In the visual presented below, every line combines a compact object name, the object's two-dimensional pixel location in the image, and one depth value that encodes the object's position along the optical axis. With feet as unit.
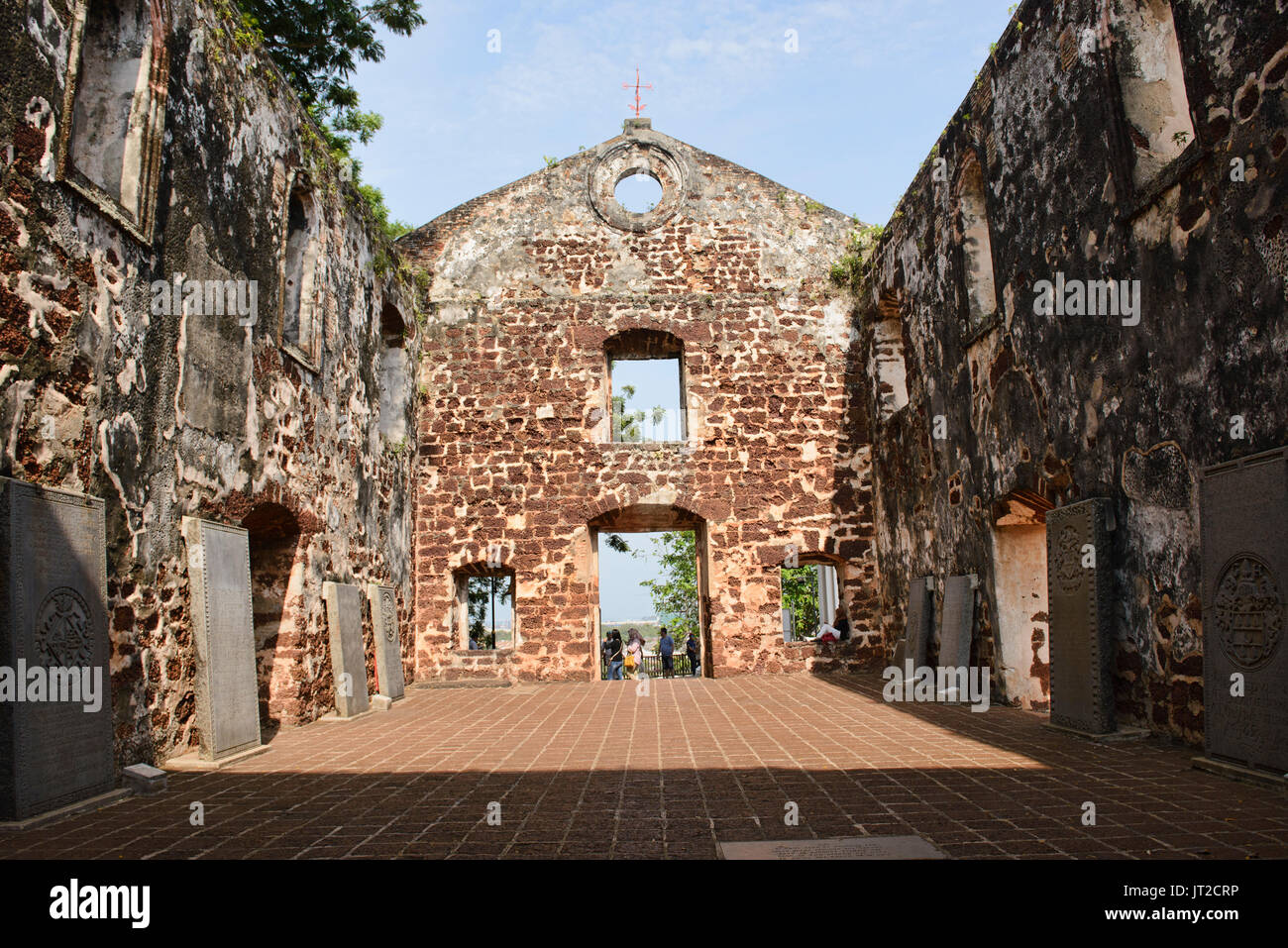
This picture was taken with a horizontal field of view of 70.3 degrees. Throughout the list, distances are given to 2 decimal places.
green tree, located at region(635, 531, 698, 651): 103.09
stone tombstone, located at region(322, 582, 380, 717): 29.17
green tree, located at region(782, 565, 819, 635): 87.61
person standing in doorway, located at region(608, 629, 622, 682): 53.83
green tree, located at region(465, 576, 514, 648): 75.66
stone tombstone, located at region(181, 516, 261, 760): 20.38
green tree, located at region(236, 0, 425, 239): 44.91
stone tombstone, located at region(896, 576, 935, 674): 33.81
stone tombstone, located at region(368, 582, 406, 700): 33.49
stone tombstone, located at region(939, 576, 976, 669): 30.07
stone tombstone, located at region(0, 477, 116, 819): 14.24
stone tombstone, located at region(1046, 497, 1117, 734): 20.89
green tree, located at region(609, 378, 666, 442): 88.89
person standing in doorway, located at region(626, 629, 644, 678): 56.95
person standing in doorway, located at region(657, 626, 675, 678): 57.41
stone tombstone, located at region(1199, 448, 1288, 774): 15.24
